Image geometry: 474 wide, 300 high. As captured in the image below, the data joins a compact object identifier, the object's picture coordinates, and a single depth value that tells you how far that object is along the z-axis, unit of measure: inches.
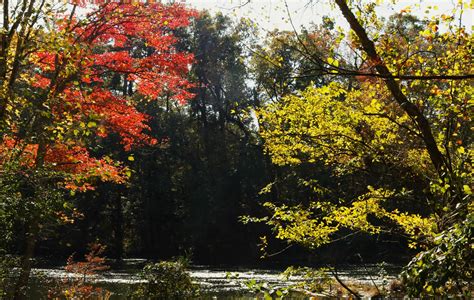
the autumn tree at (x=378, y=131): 220.8
